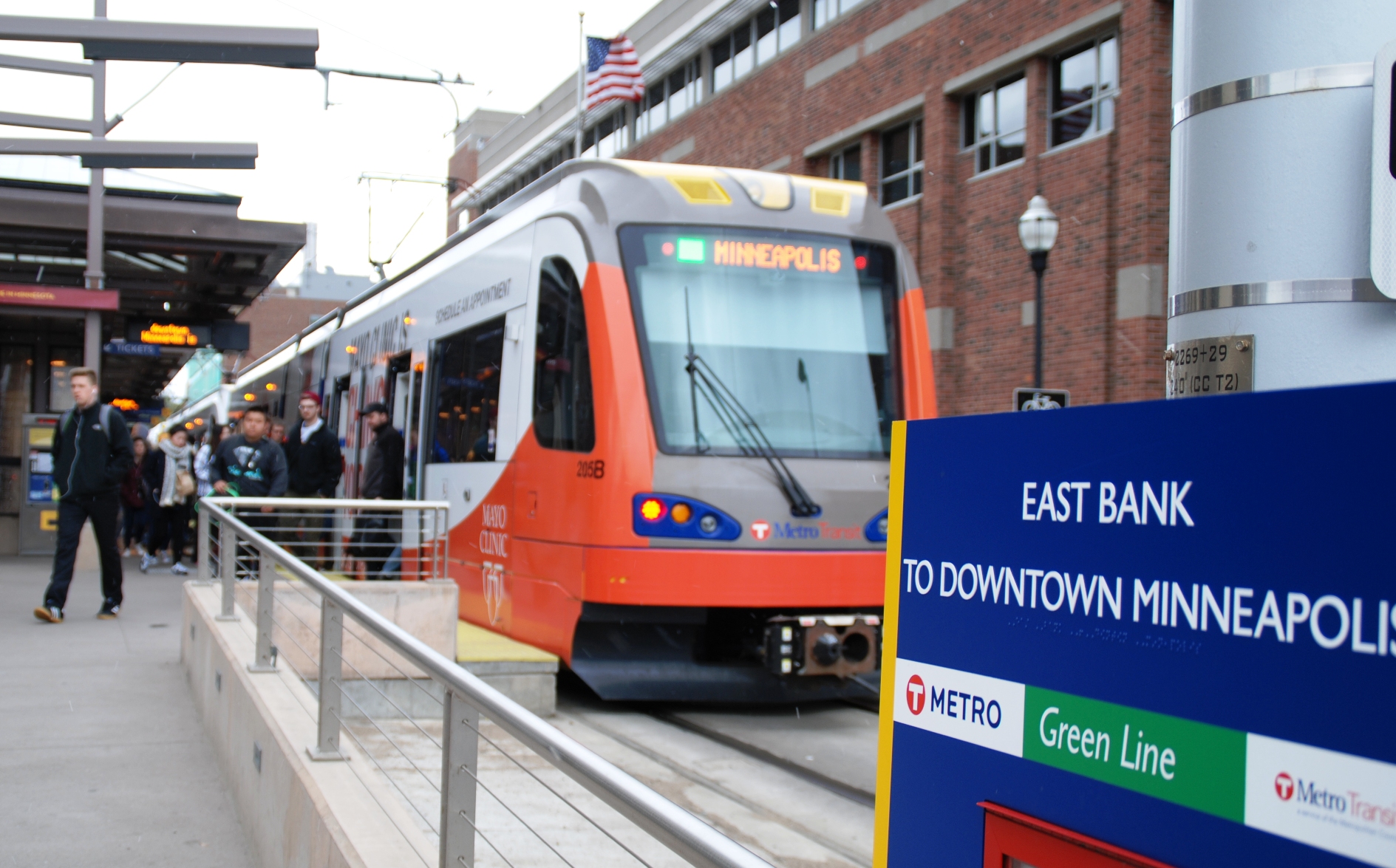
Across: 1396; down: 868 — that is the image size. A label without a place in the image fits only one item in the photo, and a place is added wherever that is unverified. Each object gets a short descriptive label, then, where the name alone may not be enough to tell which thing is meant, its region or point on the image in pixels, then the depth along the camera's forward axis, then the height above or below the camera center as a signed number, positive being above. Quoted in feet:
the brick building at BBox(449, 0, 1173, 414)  58.75 +17.64
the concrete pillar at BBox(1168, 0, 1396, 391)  7.18 +1.55
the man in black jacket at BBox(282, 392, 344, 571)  38.55 -0.62
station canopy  47.75 +8.03
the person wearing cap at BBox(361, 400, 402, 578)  37.09 -0.55
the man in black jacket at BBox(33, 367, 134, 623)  32.68 -0.84
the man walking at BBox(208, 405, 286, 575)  35.42 -0.66
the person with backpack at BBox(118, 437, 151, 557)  57.62 -3.12
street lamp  45.91 +8.28
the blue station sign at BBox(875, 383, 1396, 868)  4.50 -0.74
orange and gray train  24.77 +0.53
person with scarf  53.88 -2.06
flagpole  81.41 +27.68
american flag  72.43 +21.65
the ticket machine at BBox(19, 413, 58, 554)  56.65 -2.66
